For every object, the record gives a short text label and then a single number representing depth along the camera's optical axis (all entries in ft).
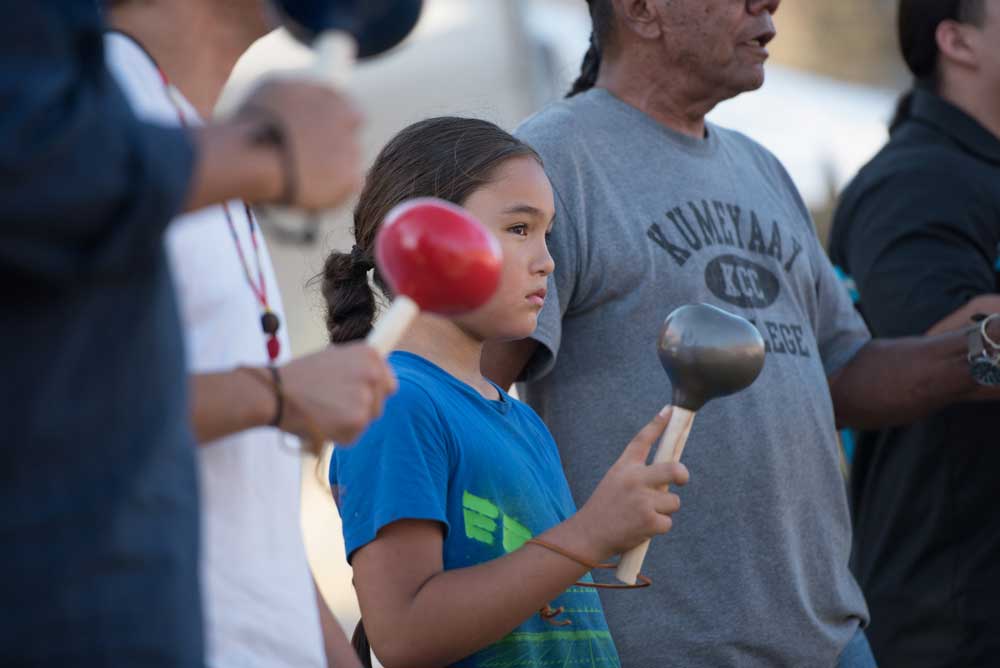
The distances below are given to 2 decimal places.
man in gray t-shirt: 16.39
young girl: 15.13
